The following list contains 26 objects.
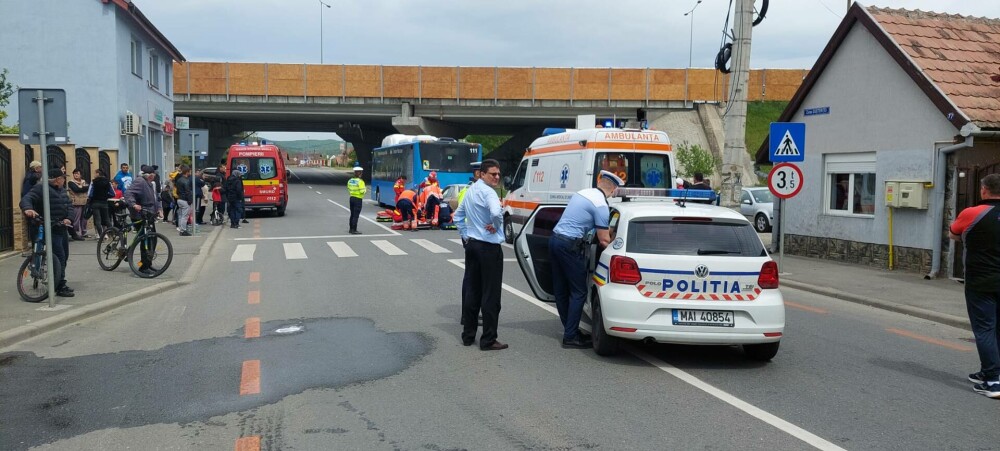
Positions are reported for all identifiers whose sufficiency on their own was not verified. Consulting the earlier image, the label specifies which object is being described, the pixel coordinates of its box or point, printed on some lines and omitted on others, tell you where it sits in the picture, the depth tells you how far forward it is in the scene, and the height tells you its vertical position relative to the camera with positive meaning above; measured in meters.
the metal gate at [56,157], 17.62 +0.16
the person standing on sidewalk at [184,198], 20.23 -0.83
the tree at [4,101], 20.34 +1.66
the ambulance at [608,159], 15.78 +0.24
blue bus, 31.92 +0.40
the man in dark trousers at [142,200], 13.14 -0.58
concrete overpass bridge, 47.78 +4.56
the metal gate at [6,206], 15.52 -0.83
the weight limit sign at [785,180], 14.11 -0.12
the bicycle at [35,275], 10.59 -1.47
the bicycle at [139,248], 13.20 -1.39
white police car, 7.09 -0.99
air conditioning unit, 26.69 +1.34
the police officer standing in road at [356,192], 21.69 -0.66
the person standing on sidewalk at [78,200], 18.38 -0.83
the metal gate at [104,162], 22.33 +0.07
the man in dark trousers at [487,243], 7.87 -0.73
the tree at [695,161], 40.81 +0.58
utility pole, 17.62 +1.38
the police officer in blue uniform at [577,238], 7.79 -0.65
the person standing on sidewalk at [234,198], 23.70 -0.94
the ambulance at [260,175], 28.30 -0.29
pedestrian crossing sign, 14.00 +0.53
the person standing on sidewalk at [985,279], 6.61 -0.85
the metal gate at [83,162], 20.25 +0.06
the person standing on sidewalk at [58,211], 10.61 -0.62
